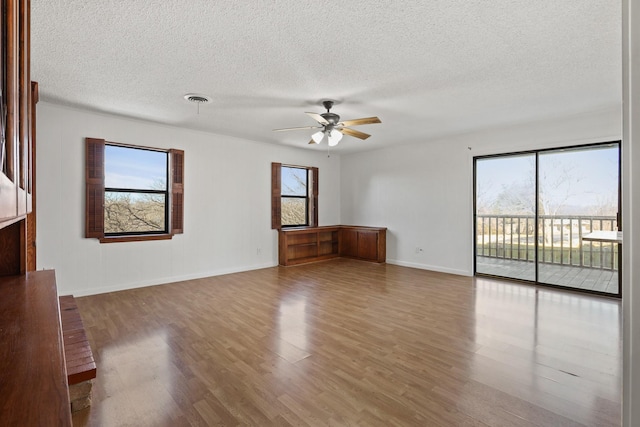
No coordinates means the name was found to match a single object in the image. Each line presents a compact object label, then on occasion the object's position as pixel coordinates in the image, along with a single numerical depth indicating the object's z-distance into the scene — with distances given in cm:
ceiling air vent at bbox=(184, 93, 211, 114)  363
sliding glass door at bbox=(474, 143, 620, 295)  449
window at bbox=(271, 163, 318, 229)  645
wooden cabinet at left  55
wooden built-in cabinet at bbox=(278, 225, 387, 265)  652
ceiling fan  367
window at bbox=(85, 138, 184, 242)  434
